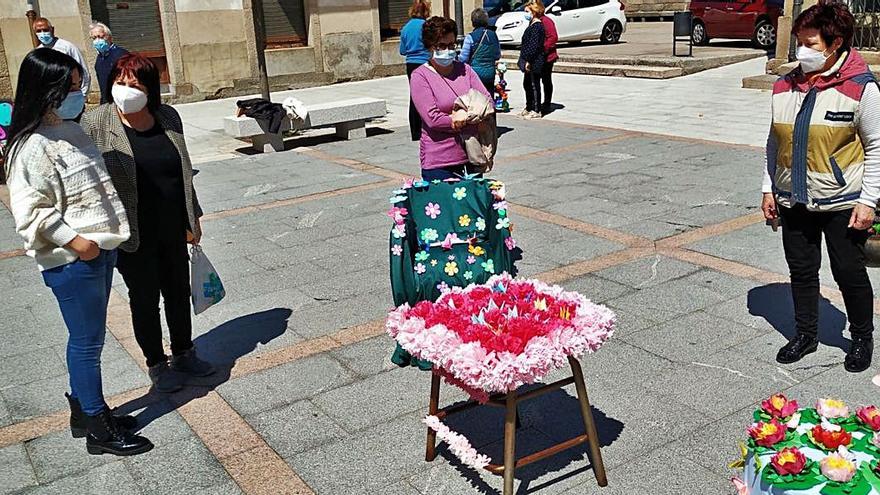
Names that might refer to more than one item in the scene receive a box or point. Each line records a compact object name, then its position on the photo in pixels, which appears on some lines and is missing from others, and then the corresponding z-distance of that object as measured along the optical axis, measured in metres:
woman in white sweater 3.34
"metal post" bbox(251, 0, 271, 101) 11.16
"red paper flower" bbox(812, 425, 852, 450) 2.33
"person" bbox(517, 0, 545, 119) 11.97
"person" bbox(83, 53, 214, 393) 3.82
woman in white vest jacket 3.78
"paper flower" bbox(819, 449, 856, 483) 2.18
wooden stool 2.98
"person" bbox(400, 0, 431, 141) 9.66
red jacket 12.07
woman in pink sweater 4.79
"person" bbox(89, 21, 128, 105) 8.67
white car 21.70
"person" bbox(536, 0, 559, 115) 12.10
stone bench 10.82
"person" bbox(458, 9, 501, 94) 10.30
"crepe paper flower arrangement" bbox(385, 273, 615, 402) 2.77
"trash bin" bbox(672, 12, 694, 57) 17.55
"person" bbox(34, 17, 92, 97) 9.29
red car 19.20
